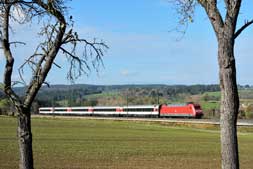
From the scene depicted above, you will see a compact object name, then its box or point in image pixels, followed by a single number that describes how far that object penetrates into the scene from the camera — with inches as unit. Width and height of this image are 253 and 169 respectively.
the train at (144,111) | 4338.1
